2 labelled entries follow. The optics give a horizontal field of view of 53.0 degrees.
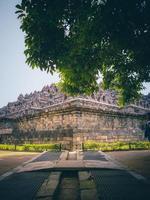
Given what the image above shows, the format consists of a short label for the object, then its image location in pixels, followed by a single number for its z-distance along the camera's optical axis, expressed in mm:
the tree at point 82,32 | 5032
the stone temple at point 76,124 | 11854
